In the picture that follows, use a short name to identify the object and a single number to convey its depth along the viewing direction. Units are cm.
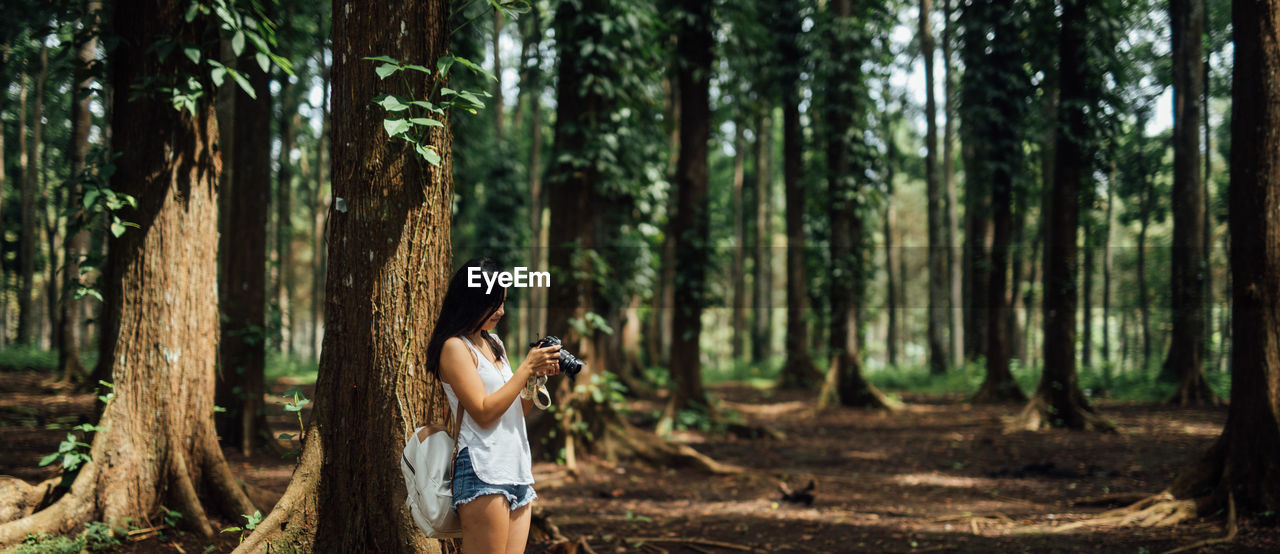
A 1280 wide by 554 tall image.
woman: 295
